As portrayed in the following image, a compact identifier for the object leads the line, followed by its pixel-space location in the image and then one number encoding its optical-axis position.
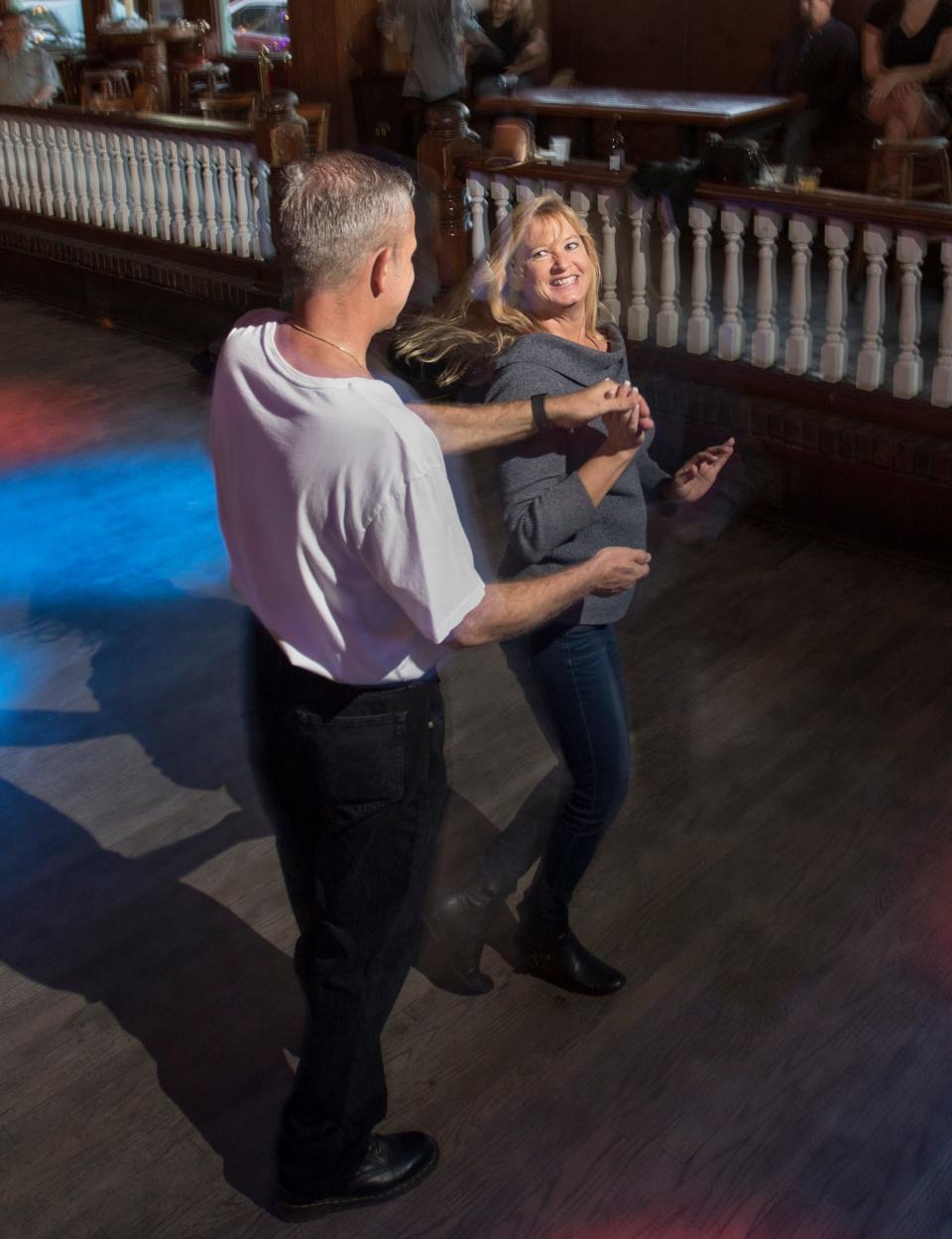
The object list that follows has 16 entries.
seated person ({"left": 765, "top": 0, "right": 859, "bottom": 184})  7.13
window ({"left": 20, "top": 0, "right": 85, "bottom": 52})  12.90
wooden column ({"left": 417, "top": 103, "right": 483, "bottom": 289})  5.59
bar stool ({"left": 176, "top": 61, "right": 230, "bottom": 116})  10.76
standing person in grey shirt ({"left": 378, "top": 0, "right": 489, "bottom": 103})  7.63
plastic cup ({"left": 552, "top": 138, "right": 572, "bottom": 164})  6.02
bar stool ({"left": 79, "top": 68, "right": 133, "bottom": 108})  10.71
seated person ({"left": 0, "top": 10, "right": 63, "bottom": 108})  8.70
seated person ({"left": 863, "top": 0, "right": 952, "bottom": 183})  6.27
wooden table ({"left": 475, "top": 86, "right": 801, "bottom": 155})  6.47
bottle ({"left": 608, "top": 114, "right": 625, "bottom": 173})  5.80
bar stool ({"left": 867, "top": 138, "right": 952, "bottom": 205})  5.74
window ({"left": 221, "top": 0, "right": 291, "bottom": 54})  11.62
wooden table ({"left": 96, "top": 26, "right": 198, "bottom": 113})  11.03
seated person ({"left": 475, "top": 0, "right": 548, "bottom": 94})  8.41
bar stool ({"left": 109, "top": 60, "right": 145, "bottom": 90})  11.07
